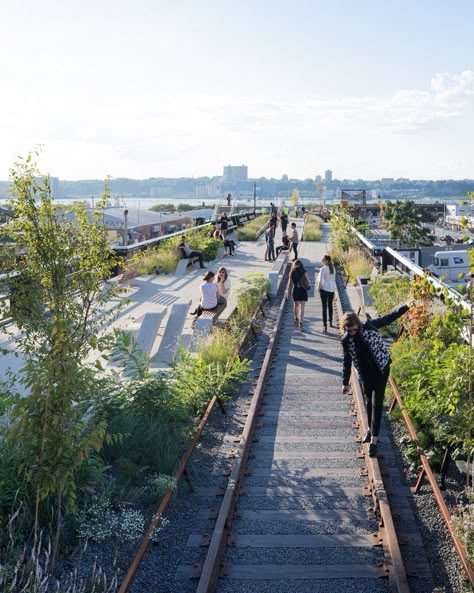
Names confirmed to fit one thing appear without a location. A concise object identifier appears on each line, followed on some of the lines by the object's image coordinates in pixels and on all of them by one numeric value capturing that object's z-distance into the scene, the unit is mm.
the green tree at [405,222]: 68000
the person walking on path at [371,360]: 7875
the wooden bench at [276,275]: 19344
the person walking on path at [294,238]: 25847
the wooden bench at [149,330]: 11902
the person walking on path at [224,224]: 31291
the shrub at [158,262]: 23438
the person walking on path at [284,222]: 34469
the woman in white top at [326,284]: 14219
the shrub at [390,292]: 14216
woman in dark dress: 14336
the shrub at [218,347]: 11617
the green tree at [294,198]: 86012
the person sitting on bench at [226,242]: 28977
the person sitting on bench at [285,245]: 27562
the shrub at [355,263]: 21402
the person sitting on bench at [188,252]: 24688
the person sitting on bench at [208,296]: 14297
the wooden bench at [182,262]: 23703
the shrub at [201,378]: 9527
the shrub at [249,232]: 37938
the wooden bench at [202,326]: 12758
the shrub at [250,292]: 16328
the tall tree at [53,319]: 5355
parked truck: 42250
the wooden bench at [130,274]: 20236
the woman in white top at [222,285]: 15070
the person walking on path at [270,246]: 27162
